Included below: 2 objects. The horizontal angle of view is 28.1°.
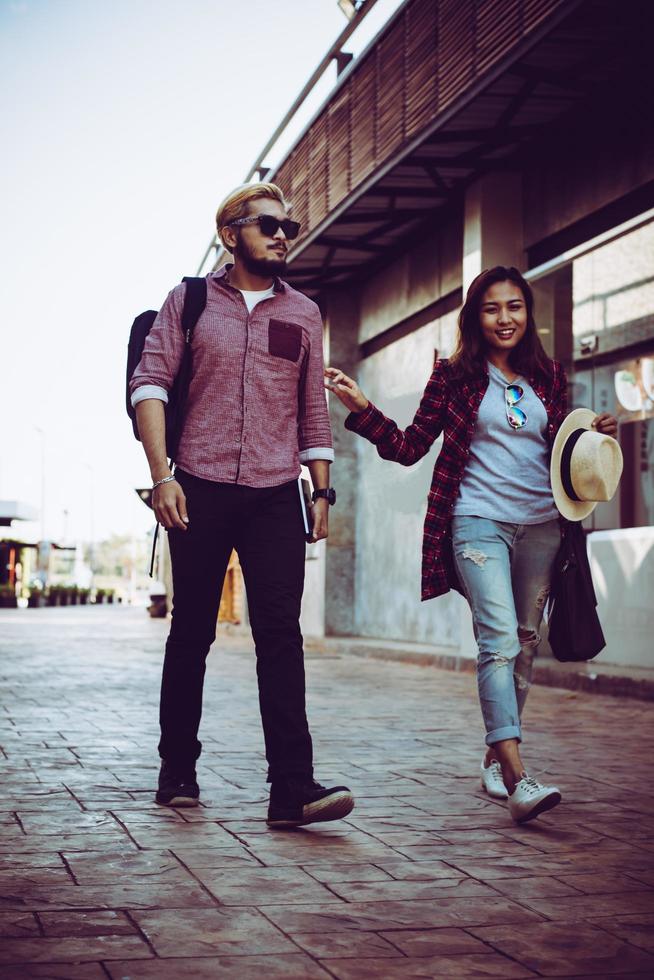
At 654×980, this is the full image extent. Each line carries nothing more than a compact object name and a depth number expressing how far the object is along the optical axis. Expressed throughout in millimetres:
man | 4273
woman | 4465
